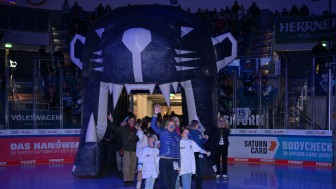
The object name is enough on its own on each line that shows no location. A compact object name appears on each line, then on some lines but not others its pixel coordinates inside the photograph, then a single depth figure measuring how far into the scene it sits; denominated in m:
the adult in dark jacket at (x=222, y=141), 12.44
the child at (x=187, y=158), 9.40
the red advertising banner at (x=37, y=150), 16.16
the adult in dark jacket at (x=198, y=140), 10.37
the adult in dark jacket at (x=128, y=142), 11.52
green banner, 20.88
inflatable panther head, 10.62
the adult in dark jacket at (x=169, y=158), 9.31
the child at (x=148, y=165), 9.62
